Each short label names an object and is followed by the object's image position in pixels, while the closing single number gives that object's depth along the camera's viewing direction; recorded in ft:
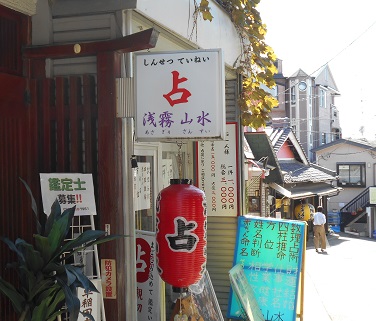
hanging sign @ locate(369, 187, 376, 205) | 119.75
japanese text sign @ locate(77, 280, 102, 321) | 15.70
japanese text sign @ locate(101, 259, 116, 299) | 17.49
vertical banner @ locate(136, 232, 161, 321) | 21.27
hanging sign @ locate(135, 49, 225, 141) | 16.60
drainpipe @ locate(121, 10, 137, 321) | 17.69
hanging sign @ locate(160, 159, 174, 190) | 24.58
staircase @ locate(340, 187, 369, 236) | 127.03
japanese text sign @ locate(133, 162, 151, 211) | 21.34
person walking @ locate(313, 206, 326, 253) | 74.59
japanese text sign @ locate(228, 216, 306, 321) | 25.25
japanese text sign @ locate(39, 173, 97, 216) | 16.42
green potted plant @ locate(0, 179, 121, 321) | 13.62
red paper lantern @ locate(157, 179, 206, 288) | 17.20
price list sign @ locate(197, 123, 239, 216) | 28.30
